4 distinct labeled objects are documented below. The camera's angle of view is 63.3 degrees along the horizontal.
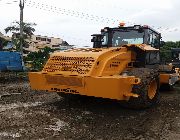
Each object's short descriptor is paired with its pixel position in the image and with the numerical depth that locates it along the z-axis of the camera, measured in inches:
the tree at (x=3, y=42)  484.2
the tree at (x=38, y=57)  331.1
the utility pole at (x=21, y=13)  450.1
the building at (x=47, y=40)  1299.0
